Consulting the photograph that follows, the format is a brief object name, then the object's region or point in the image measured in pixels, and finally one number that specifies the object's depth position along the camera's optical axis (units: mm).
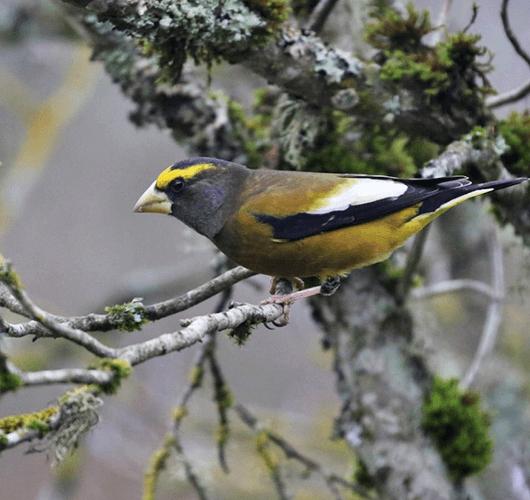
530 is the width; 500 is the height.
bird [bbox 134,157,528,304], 6258
